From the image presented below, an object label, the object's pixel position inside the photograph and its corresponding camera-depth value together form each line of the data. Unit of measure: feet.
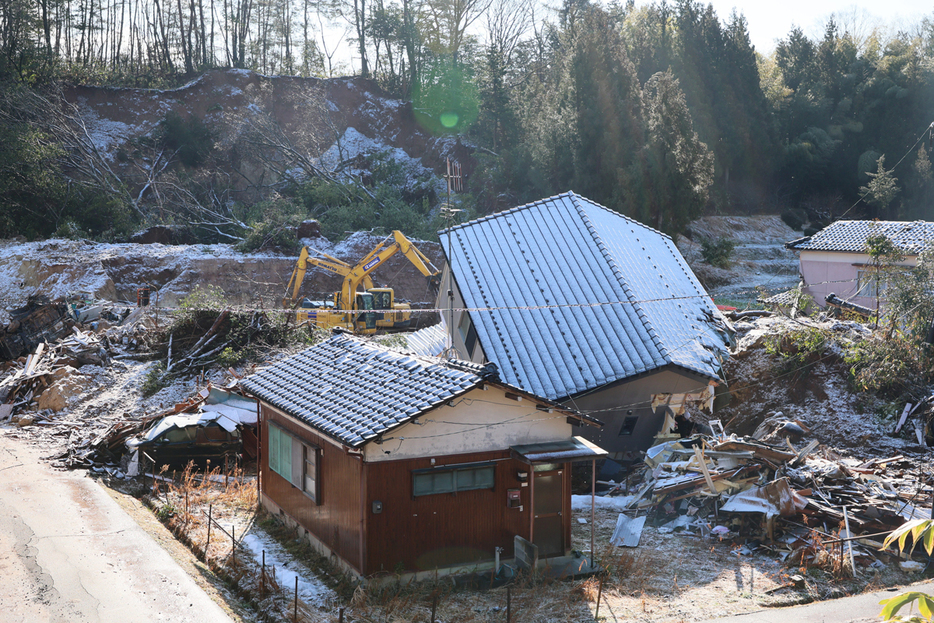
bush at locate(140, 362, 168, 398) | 69.56
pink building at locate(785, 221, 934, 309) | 93.09
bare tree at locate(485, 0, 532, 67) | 202.49
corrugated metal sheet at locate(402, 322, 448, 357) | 66.33
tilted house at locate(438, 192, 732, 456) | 55.98
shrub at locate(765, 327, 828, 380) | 65.51
